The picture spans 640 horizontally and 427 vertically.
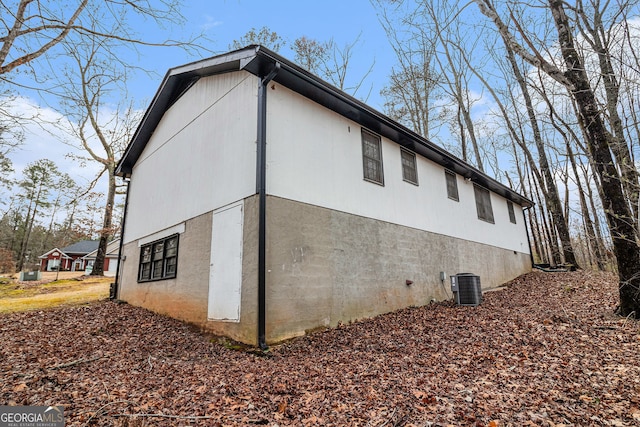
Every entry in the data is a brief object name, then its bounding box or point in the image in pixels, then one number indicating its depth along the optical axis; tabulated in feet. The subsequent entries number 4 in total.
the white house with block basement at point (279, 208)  19.67
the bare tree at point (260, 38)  58.65
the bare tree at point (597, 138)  17.21
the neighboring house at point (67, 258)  118.21
